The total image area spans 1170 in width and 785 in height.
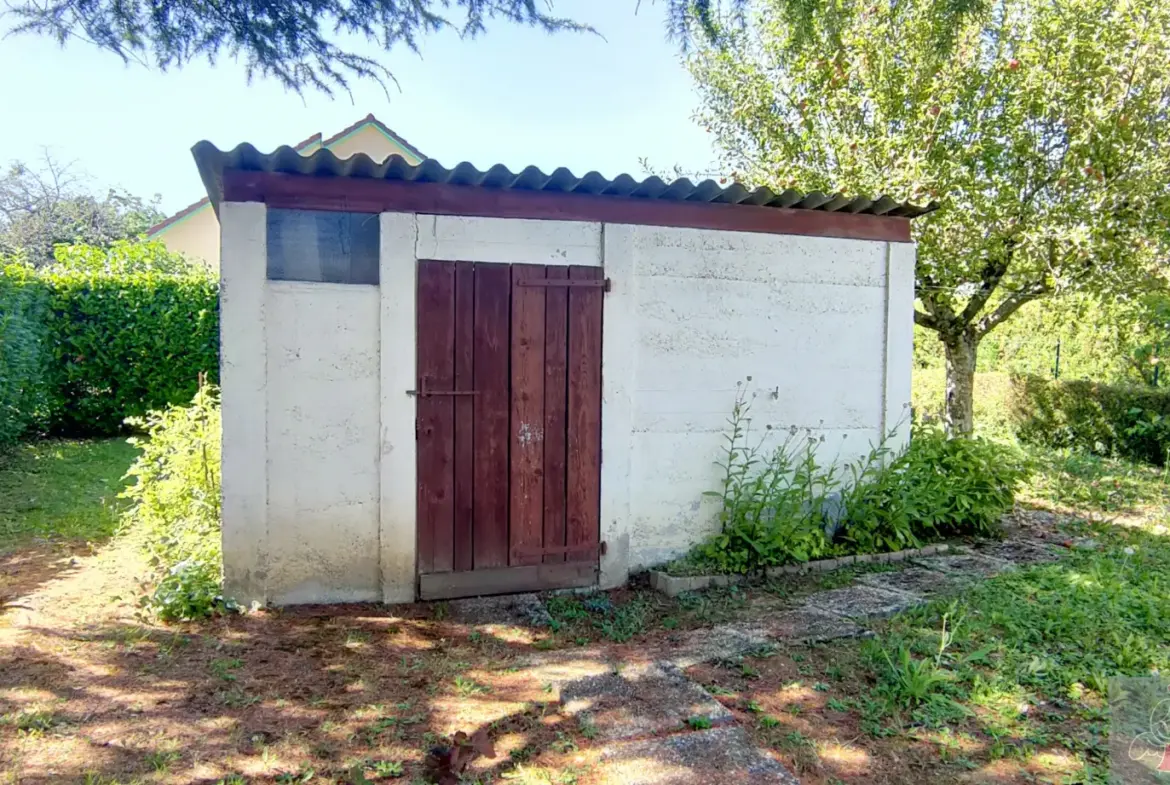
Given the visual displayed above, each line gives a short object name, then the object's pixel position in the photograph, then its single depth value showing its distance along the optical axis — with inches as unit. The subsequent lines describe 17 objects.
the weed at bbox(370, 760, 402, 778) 103.0
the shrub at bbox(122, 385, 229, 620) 167.2
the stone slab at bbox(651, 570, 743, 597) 189.2
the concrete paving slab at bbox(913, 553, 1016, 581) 199.5
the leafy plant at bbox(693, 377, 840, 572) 199.0
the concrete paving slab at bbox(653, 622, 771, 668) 142.3
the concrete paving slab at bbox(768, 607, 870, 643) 152.5
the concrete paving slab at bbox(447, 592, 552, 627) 170.4
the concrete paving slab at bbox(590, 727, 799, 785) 99.7
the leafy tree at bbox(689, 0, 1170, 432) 288.8
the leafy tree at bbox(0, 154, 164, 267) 870.4
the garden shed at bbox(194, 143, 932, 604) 169.3
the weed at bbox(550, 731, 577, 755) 110.1
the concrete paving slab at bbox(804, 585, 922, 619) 168.7
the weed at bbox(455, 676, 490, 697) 130.2
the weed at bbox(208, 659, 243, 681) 133.1
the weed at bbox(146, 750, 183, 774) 102.2
